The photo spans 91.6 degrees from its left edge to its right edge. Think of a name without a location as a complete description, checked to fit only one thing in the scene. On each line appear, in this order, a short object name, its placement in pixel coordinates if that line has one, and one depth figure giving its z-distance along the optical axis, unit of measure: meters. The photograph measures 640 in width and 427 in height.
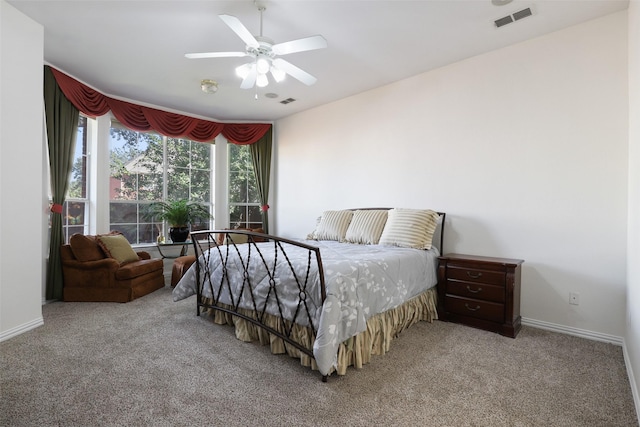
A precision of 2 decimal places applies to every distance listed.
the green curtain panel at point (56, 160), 3.43
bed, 1.92
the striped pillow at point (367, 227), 3.38
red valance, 3.71
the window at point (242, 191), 5.63
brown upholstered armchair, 3.51
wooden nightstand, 2.59
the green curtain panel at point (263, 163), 5.47
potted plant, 4.61
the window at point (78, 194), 3.94
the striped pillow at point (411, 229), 3.06
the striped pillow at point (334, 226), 3.70
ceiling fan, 2.19
